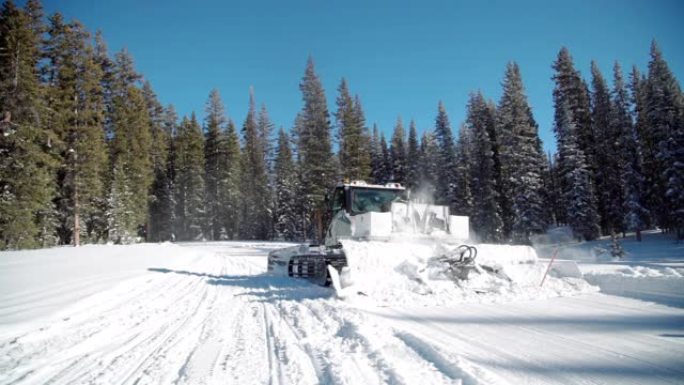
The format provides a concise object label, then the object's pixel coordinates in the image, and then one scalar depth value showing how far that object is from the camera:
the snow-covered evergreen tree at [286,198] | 46.34
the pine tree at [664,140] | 24.06
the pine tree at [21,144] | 19.39
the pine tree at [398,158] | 46.88
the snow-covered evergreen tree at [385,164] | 49.50
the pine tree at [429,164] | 40.55
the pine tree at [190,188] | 43.53
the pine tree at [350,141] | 34.50
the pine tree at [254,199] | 47.66
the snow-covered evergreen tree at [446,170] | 35.66
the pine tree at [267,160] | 48.72
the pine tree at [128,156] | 30.19
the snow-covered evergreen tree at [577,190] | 26.98
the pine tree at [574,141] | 27.19
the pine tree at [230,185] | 44.94
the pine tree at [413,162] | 43.44
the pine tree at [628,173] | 26.80
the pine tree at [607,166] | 30.49
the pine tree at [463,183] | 34.81
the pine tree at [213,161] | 44.53
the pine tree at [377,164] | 49.41
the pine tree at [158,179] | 44.16
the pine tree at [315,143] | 33.66
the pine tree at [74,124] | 24.61
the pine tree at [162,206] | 44.47
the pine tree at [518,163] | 27.48
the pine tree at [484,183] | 31.50
